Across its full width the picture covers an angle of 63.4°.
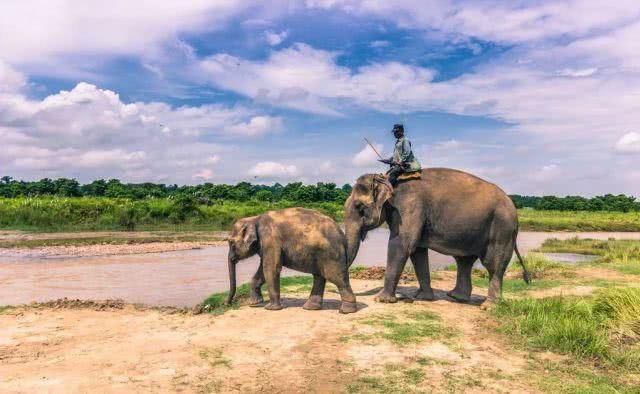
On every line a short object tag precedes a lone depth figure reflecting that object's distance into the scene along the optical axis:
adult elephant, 8.84
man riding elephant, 9.29
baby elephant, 8.30
